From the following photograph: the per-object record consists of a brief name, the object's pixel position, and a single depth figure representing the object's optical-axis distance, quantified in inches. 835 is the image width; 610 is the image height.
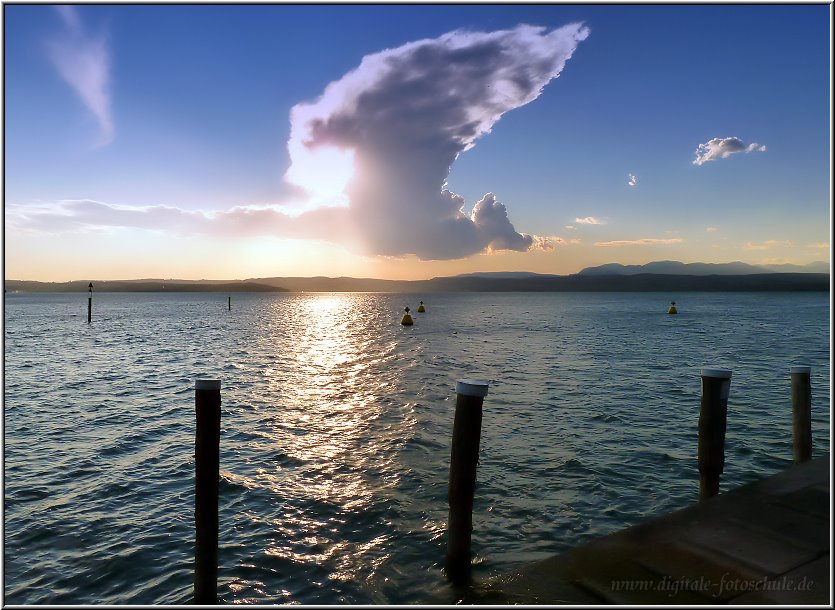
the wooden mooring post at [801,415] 362.9
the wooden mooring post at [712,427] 313.0
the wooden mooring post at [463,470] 258.7
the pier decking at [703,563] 198.7
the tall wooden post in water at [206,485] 244.4
